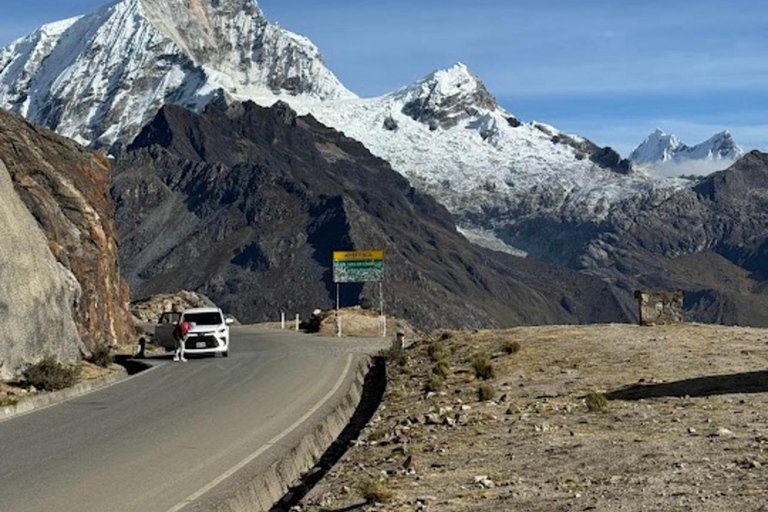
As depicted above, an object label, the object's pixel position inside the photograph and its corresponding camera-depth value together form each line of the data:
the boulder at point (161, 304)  96.38
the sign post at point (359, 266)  69.81
